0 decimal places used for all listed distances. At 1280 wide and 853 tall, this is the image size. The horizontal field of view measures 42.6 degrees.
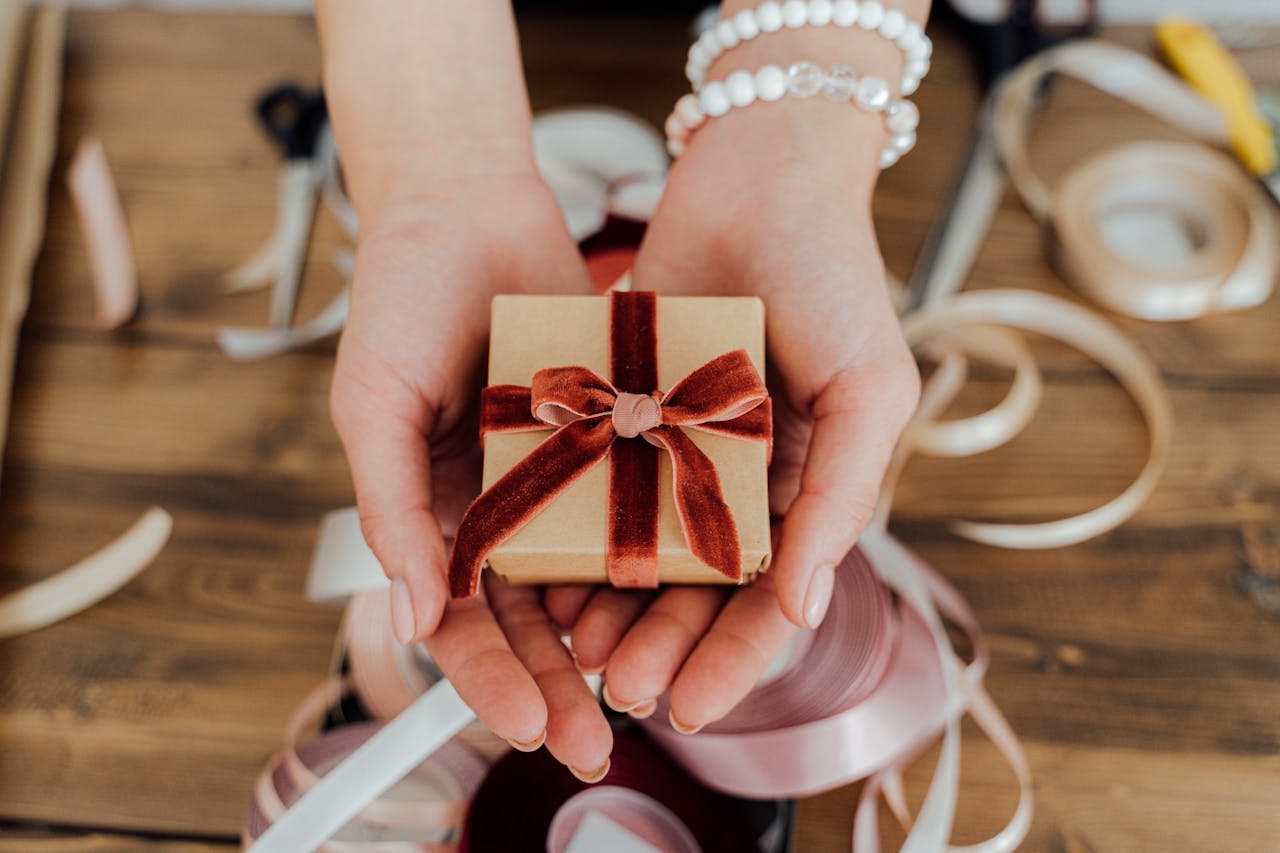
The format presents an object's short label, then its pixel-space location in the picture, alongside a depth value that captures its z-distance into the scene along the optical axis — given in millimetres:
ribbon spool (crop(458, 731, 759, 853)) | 410
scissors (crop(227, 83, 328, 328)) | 509
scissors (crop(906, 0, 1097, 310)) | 500
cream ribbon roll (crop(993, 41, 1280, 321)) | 490
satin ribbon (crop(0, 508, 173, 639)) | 463
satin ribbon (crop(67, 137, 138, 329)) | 507
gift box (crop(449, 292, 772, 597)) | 364
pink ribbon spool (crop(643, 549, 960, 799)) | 413
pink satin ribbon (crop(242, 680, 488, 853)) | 414
